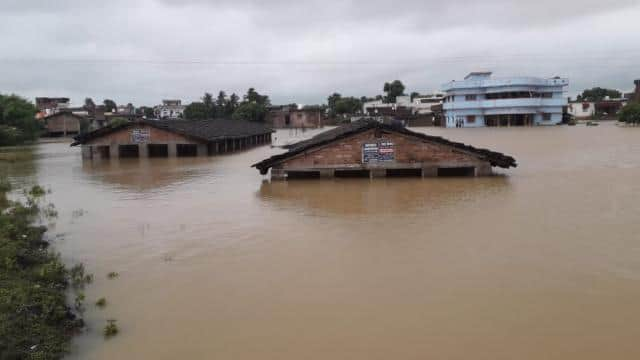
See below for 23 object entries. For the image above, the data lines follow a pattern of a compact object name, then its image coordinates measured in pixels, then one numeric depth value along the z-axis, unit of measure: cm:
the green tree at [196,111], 9006
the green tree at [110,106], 10669
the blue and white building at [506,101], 6975
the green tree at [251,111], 8562
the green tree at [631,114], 5819
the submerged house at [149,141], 3453
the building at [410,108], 8664
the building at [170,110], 10777
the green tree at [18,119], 4931
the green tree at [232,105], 9415
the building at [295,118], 9419
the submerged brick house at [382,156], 1959
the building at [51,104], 9012
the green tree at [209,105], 9223
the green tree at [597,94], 11432
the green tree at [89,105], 9053
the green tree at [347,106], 10175
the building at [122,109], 8594
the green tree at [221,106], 9310
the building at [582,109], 9069
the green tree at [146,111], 9606
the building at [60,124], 6962
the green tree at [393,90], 11125
